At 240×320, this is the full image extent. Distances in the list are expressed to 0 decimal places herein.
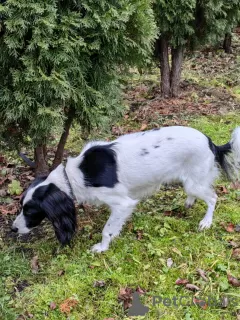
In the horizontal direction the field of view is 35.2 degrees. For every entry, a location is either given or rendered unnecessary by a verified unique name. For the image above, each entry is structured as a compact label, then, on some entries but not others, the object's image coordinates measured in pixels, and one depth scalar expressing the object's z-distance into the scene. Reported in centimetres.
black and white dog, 323
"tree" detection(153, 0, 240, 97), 619
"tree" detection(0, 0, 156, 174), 338
